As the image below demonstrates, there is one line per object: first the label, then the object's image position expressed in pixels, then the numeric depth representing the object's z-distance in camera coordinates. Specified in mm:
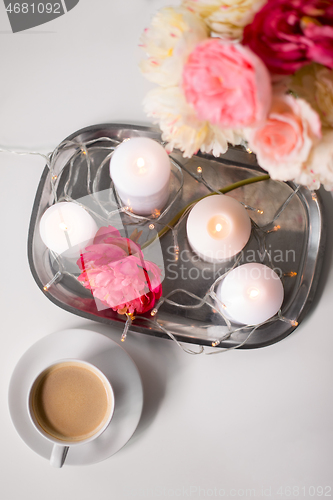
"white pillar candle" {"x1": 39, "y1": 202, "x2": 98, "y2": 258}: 401
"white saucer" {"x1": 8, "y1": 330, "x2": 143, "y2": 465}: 447
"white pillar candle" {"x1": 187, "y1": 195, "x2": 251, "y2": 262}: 377
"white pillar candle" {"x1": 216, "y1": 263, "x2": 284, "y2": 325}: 375
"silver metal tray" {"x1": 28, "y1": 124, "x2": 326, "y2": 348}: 445
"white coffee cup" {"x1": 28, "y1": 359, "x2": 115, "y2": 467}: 428
